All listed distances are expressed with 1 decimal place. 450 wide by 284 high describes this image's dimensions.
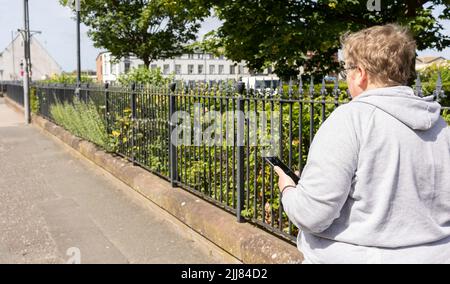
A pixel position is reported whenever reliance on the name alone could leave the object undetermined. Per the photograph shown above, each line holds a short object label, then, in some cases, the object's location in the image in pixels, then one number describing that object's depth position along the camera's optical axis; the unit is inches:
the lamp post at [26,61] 650.8
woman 66.2
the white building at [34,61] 2876.5
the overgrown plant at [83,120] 328.7
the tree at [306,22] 401.1
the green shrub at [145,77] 362.0
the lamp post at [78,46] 487.9
